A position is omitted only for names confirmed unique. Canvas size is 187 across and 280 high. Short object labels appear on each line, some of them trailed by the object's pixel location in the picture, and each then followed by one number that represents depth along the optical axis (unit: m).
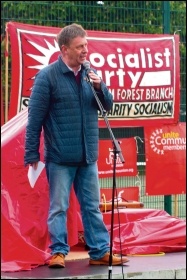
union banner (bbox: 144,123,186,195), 12.60
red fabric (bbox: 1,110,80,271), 9.11
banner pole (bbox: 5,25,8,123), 11.30
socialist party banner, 11.22
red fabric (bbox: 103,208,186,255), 10.27
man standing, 8.93
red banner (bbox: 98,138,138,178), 11.92
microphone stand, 8.19
